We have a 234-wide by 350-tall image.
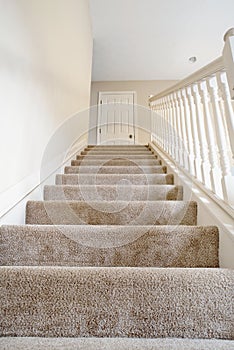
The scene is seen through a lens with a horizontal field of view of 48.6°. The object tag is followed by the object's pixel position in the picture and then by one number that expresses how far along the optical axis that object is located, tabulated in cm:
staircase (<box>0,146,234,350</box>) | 77
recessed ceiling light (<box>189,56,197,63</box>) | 502
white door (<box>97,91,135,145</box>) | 581
